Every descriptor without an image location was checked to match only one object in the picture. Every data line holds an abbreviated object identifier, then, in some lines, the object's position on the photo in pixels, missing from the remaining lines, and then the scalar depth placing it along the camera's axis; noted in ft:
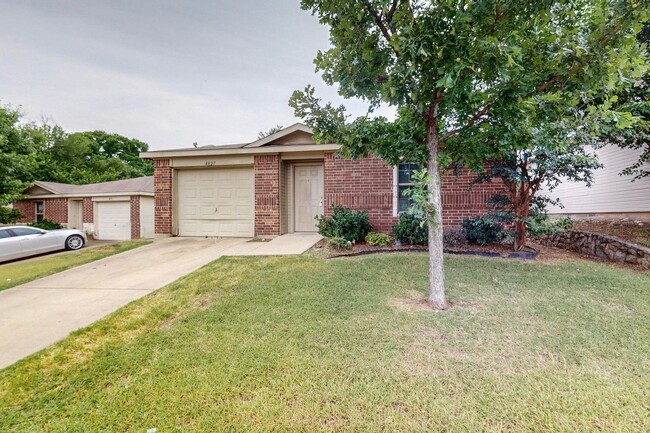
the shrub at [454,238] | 22.38
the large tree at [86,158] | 74.08
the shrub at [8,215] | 45.75
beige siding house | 28.35
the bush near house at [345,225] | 23.26
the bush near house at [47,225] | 48.01
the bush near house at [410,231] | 22.49
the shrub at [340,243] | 21.92
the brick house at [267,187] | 27.32
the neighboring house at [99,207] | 46.44
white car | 29.12
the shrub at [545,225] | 18.42
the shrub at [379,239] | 23.70
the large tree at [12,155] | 40.37
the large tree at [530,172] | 17.38
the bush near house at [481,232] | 22.30
